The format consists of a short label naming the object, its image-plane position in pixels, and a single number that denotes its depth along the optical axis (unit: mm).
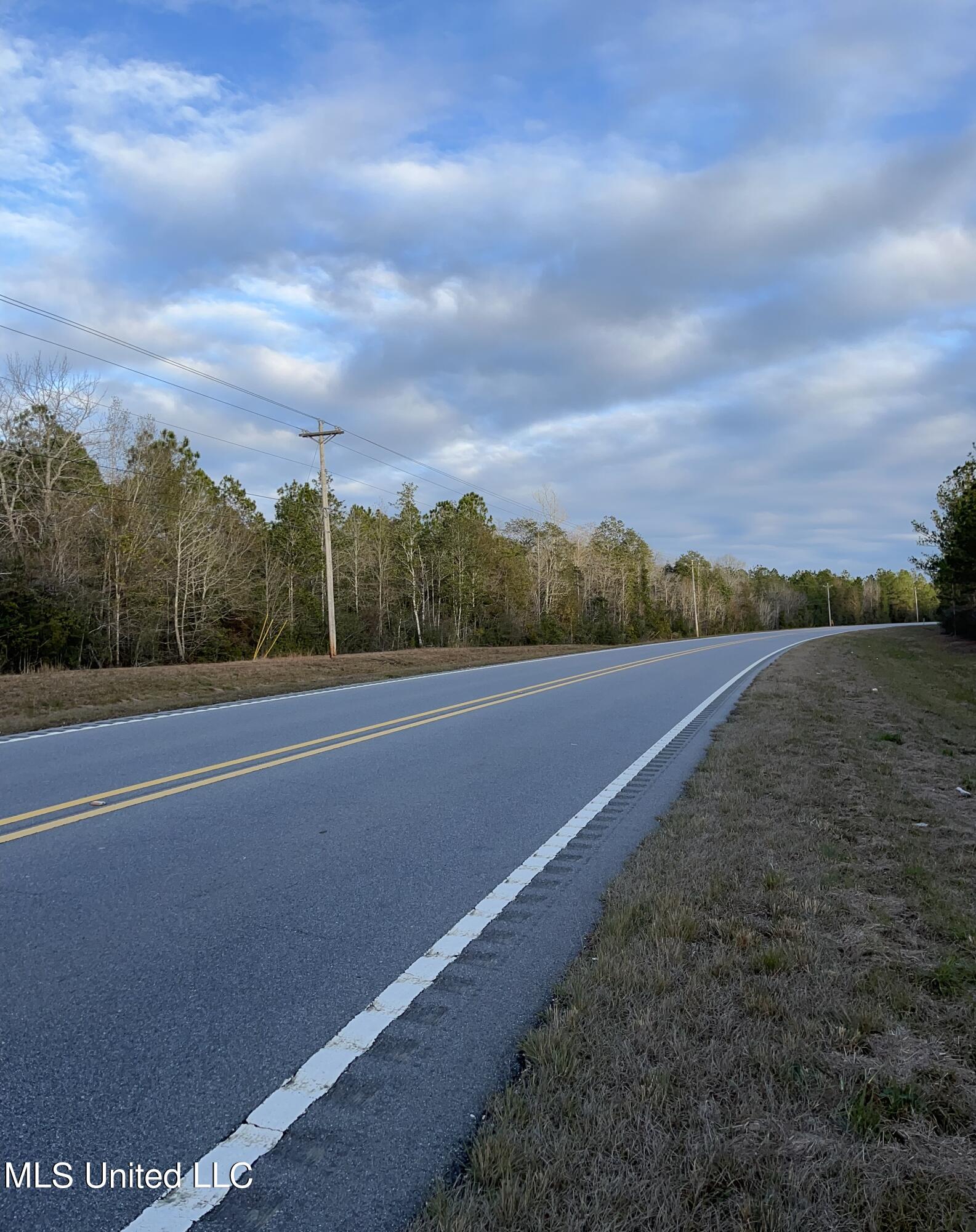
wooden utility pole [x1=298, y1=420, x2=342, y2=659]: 26050
